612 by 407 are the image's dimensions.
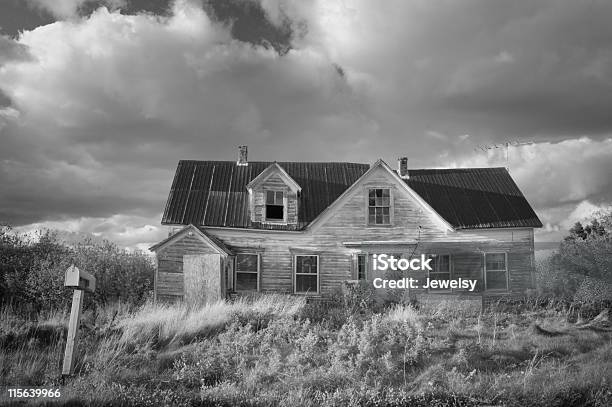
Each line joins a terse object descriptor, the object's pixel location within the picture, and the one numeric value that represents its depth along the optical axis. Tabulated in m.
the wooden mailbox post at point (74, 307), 9.94
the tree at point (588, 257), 20.91
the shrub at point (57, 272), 19.28
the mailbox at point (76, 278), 9.91
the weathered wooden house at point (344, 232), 23.67
